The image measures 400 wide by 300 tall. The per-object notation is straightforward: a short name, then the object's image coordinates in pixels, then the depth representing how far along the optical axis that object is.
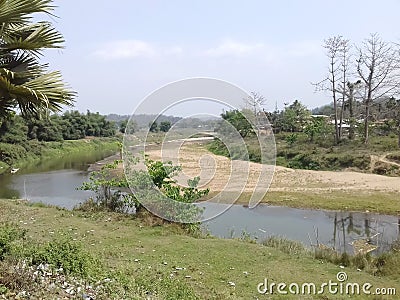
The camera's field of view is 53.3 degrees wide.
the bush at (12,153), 28.91
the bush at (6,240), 3.95
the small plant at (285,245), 6.56
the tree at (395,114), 28.76
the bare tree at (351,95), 28.41
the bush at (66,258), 3.93
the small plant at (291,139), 31.24
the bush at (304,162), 23.99
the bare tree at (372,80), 25.44
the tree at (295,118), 38.00
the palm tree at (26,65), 3.27
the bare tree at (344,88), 27.20
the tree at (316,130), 30.84
